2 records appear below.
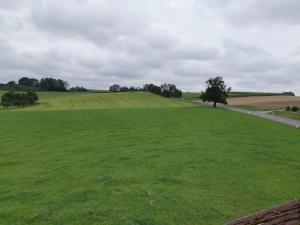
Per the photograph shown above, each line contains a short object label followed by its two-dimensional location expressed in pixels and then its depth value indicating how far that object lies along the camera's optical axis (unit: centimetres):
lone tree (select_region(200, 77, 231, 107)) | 6645
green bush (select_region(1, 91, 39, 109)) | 6679
